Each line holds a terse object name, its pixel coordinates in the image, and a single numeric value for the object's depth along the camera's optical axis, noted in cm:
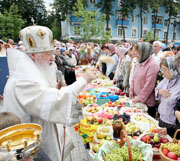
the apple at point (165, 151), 146
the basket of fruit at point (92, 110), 283
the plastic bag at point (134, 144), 142
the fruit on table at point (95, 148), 185
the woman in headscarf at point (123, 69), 419
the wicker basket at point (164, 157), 139
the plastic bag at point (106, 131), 206
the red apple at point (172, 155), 140
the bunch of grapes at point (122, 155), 139
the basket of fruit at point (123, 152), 139
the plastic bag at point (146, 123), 218
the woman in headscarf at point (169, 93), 222
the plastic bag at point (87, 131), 219
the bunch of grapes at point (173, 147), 143
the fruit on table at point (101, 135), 203
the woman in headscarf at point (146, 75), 295
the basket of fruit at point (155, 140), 169
